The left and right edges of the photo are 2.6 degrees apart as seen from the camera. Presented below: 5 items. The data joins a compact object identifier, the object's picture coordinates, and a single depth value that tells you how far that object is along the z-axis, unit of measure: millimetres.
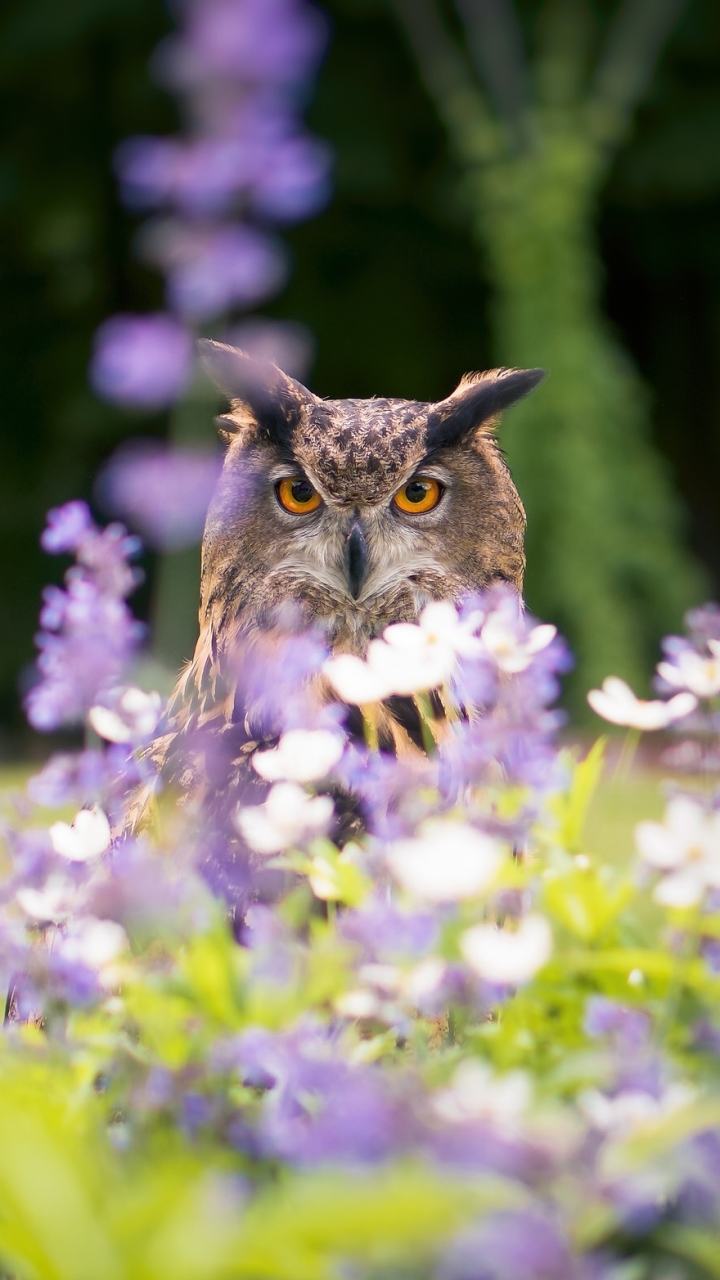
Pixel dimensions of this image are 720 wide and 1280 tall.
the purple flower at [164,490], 7295
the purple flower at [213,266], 6935
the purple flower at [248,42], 6749
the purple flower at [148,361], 7236
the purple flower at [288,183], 7197
